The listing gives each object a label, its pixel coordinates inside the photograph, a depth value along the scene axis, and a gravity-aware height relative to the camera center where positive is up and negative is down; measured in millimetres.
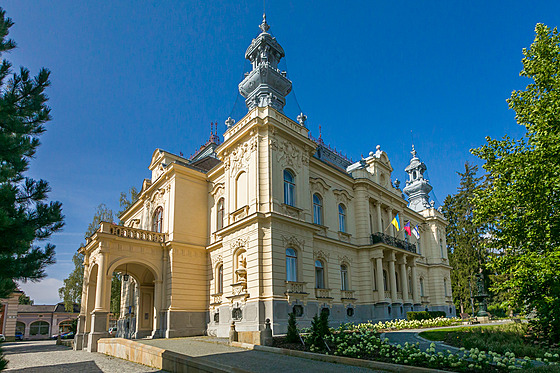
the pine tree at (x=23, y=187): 7219 +1955
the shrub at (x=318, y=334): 12008 -1790
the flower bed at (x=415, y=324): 20795 -2829
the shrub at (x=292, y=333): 13523 -1912
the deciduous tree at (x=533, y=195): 11055 +2457
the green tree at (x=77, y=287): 31328 -383
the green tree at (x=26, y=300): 73088 -3353
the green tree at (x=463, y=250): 41875 +2705
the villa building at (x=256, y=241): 18766 +2128
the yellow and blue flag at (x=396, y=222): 26797 +3718
